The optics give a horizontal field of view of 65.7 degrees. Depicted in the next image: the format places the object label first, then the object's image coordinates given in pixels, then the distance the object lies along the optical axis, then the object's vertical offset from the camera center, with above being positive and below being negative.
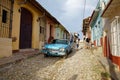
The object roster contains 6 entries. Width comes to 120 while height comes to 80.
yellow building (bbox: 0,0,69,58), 5.71 +1.27
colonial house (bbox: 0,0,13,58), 5.50 +0.88
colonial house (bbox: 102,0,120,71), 4.42 +0.56
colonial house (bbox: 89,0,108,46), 7.49 +2.90
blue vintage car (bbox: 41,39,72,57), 6.55 -0.63
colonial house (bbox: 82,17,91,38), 16.88 +3.19
